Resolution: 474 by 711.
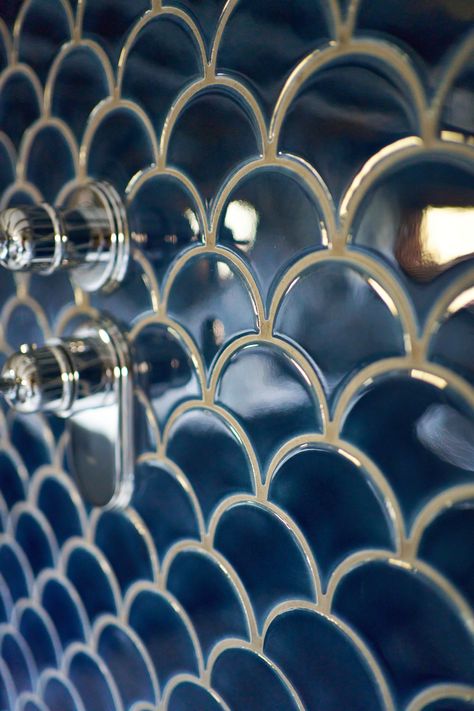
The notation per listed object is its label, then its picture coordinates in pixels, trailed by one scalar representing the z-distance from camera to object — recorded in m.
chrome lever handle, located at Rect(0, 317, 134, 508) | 0.57
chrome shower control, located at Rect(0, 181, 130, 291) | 0.57
